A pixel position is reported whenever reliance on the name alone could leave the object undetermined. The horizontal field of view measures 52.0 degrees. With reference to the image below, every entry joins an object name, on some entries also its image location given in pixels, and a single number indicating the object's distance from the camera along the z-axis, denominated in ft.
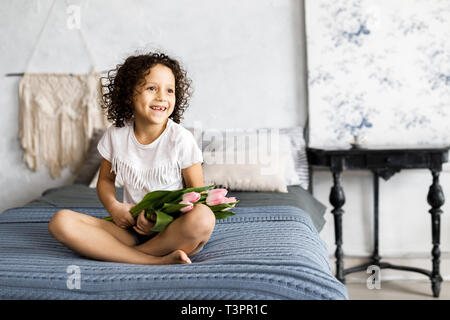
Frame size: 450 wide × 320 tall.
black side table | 7.43
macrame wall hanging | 9.45
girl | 4.19
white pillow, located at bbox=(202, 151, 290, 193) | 7.29
